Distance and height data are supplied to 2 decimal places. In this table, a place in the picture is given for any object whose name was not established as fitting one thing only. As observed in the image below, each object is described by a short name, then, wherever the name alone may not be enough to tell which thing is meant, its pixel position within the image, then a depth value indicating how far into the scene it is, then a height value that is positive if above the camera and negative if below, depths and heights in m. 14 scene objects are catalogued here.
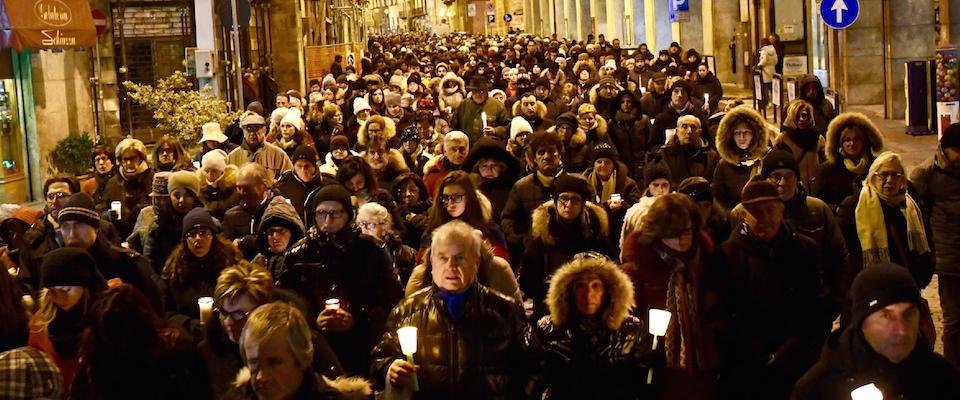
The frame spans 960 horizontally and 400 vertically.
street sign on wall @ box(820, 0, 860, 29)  17.20 +0.58
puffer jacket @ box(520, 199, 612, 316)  8.31 -0.92
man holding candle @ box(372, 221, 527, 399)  5.72 -0.98
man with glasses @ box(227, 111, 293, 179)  13.28 -0.52
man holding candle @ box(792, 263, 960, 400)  4.93 -0.98
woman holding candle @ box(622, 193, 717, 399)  6.73 -0.94
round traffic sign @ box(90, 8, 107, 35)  23.95 +1.31
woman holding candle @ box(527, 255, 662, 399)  5.97 -1.05
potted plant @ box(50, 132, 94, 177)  22.23 -0.76
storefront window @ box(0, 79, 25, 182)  21.69 -0.44
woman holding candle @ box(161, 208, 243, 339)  7.69 -0.85
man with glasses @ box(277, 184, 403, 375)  7.13 -0.90
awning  19.80 +1.11
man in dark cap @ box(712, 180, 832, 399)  6.93 -1.08
